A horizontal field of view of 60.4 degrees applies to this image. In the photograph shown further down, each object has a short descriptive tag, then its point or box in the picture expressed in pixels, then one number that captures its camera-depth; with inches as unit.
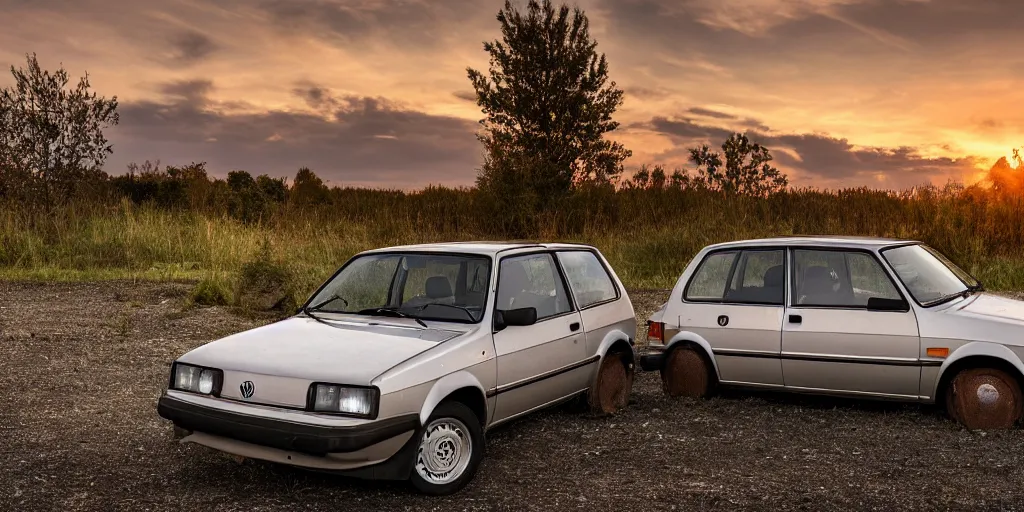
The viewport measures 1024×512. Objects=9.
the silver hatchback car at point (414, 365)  195.8
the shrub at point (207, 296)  575.2
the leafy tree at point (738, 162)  1557.6
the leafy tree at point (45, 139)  891.4
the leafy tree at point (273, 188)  1208.3
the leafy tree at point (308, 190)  1263.5
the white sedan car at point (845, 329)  261.6
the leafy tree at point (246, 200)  1070.4
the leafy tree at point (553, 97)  1218.6
